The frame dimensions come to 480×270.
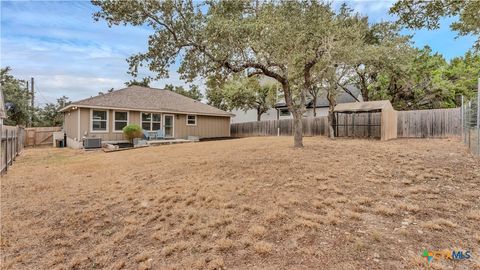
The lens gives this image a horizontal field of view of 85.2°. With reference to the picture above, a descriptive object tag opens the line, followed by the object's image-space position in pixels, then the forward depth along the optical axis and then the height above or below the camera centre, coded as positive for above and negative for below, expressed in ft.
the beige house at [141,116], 52.24 +3.91
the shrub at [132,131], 52.39 +0.31
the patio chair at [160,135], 58.80 -0.53
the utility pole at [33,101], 83.46 +9.98
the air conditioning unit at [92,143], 48.55 -1.97
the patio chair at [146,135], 56.43 -0.52
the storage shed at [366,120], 48.47 +2.68
